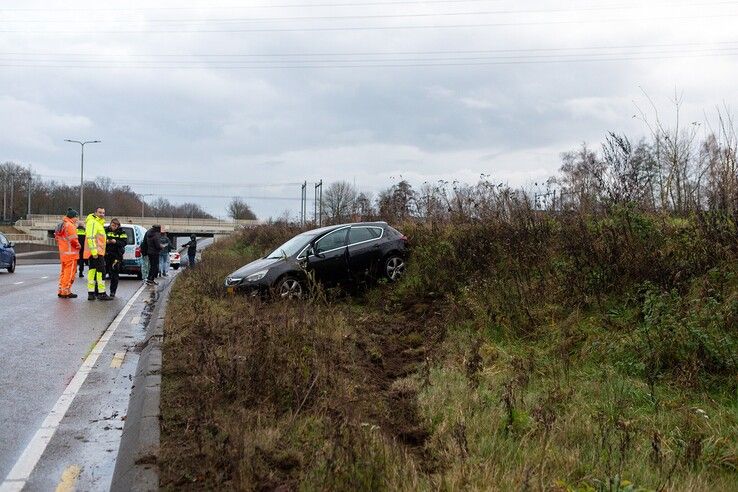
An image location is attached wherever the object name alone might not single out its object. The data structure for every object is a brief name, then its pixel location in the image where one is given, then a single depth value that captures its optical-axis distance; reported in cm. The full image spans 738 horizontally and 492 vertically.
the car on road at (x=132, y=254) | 2047
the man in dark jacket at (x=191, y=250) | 2255
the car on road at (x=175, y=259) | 2891
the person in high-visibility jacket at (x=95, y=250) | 1387
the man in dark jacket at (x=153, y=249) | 1809
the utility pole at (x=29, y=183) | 9126
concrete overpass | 7825
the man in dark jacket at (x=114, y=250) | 1485
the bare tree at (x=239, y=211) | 8665
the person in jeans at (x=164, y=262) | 2198
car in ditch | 1170
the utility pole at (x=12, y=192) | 10175
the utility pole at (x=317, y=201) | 3554
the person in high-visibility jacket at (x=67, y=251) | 1409
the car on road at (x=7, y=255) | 2189
